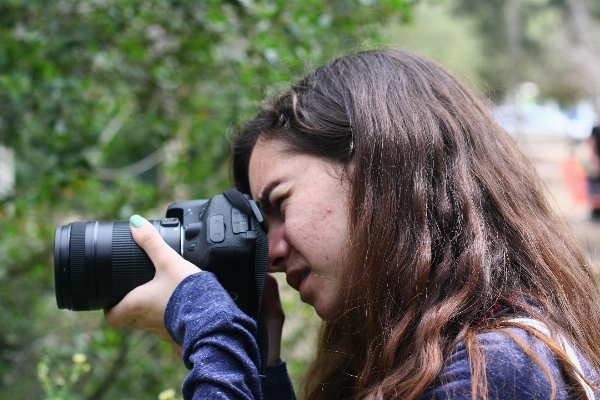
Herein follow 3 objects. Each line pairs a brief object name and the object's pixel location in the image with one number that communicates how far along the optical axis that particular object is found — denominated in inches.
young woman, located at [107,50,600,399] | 75.1
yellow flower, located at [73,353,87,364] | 84.0
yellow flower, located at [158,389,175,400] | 82.4
